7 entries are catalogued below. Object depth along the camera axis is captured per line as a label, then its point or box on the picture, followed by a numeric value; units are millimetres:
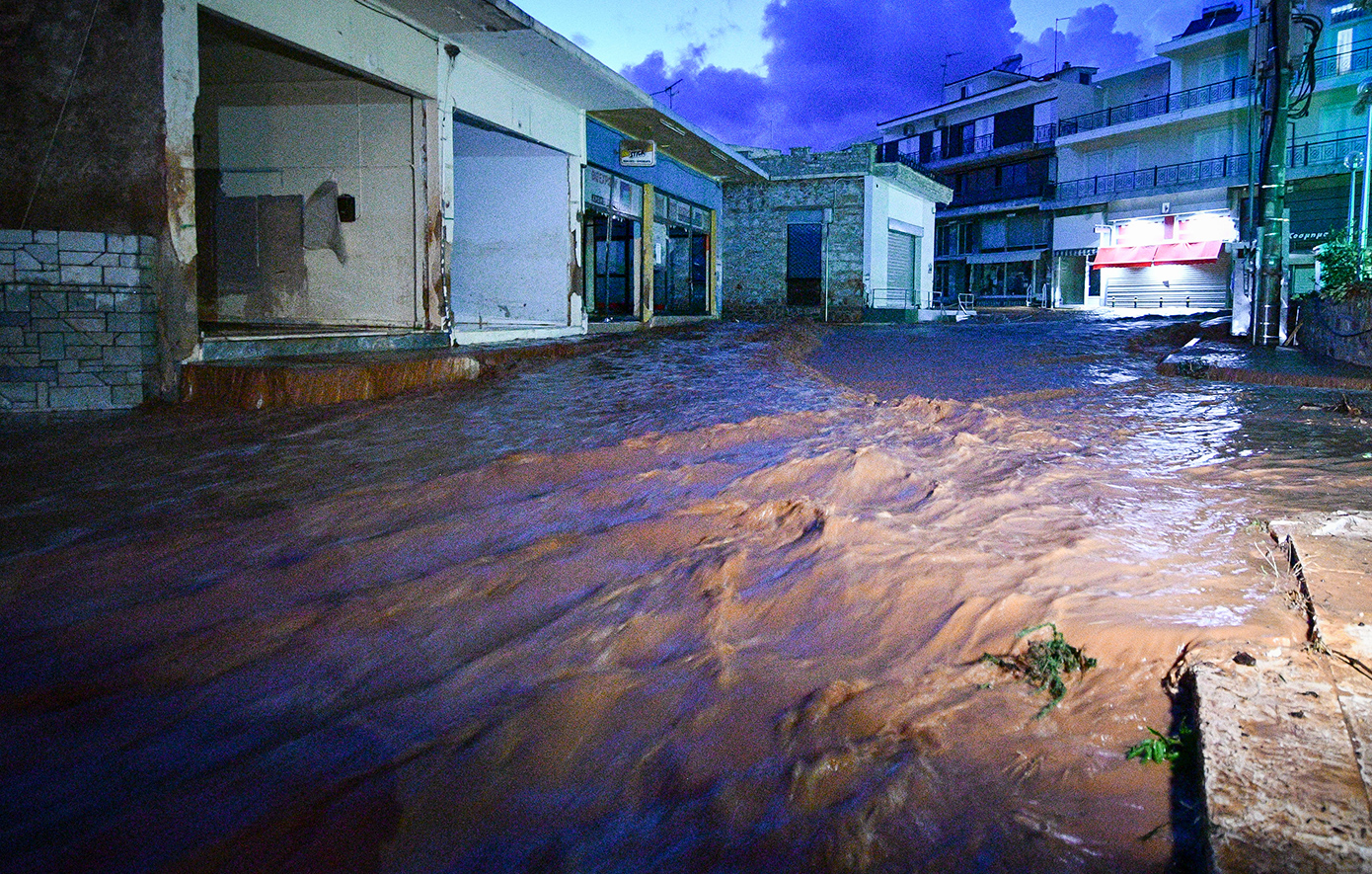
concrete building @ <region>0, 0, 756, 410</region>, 7285
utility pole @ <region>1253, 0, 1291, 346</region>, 13367
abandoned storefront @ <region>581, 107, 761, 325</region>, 16578
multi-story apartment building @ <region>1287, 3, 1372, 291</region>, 31750
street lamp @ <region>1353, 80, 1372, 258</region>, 12072
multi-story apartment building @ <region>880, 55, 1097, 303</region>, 44438
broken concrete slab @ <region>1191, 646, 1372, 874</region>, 1657
